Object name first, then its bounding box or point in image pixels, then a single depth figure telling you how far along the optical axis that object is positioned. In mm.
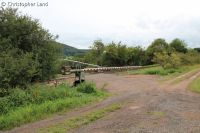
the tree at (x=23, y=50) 6535
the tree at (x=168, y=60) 16034
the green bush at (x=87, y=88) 7686
